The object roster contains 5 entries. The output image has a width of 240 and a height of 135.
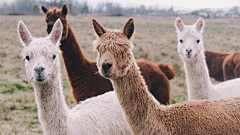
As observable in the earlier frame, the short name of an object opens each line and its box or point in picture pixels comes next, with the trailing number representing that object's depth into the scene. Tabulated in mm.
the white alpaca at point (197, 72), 3807
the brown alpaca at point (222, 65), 6621
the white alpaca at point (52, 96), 2486
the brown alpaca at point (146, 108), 1988
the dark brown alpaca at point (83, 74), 4148
